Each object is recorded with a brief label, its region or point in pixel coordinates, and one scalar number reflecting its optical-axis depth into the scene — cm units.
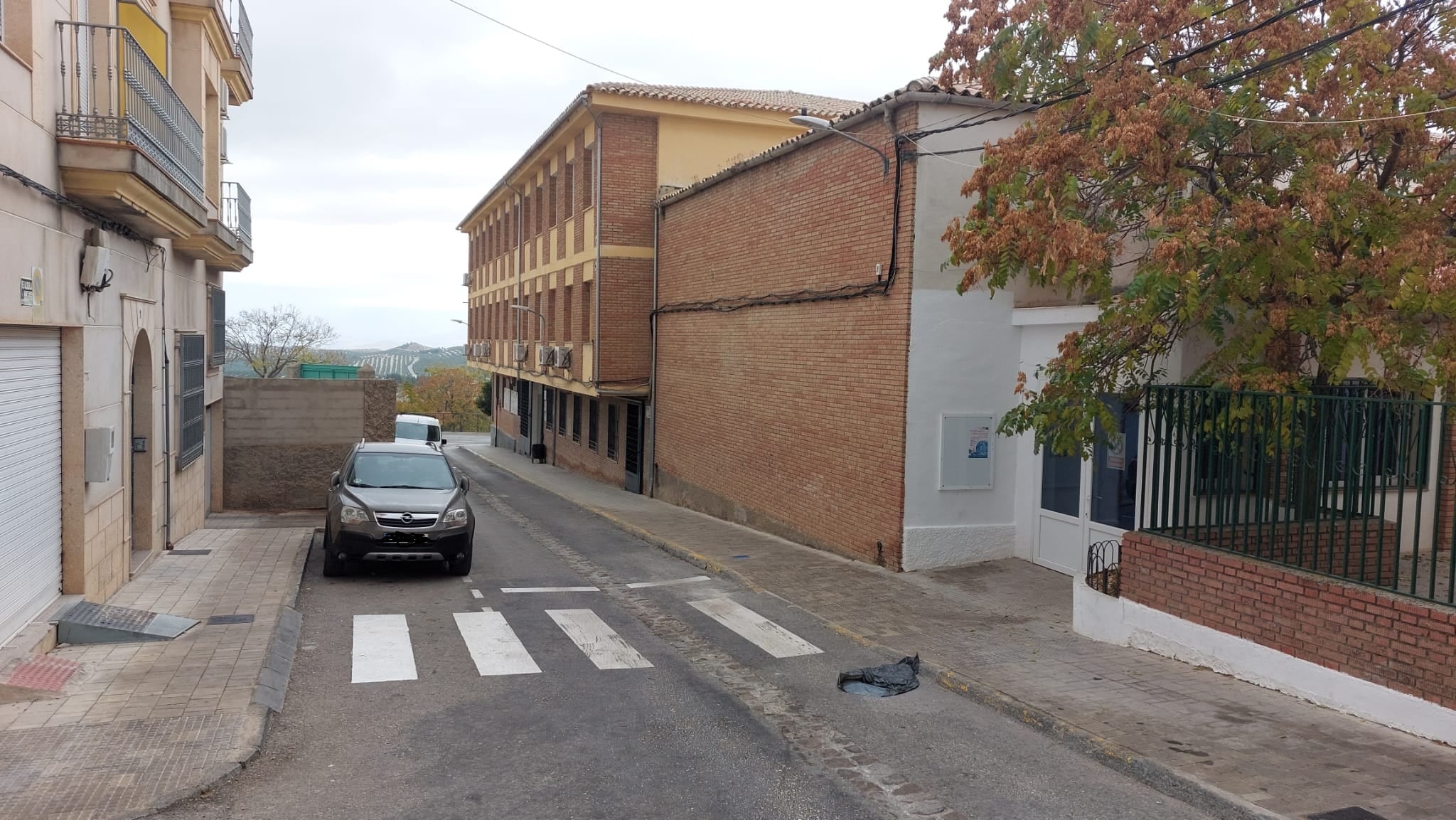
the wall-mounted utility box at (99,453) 901
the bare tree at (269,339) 5844
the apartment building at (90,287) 751
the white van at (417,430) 2853
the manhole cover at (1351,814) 529
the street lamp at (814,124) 1202
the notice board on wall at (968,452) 1263
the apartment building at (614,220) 2280
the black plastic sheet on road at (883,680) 788
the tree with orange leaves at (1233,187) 776
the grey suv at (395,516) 1184
